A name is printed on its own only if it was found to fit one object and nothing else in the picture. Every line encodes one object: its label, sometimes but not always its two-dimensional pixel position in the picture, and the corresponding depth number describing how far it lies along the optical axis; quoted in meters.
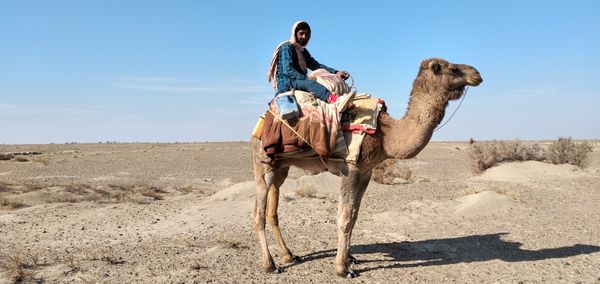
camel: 6.31
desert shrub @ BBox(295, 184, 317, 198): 13.62
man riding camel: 6.72
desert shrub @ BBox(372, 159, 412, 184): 16.56
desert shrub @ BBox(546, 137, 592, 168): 23.09
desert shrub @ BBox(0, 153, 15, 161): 36.84
